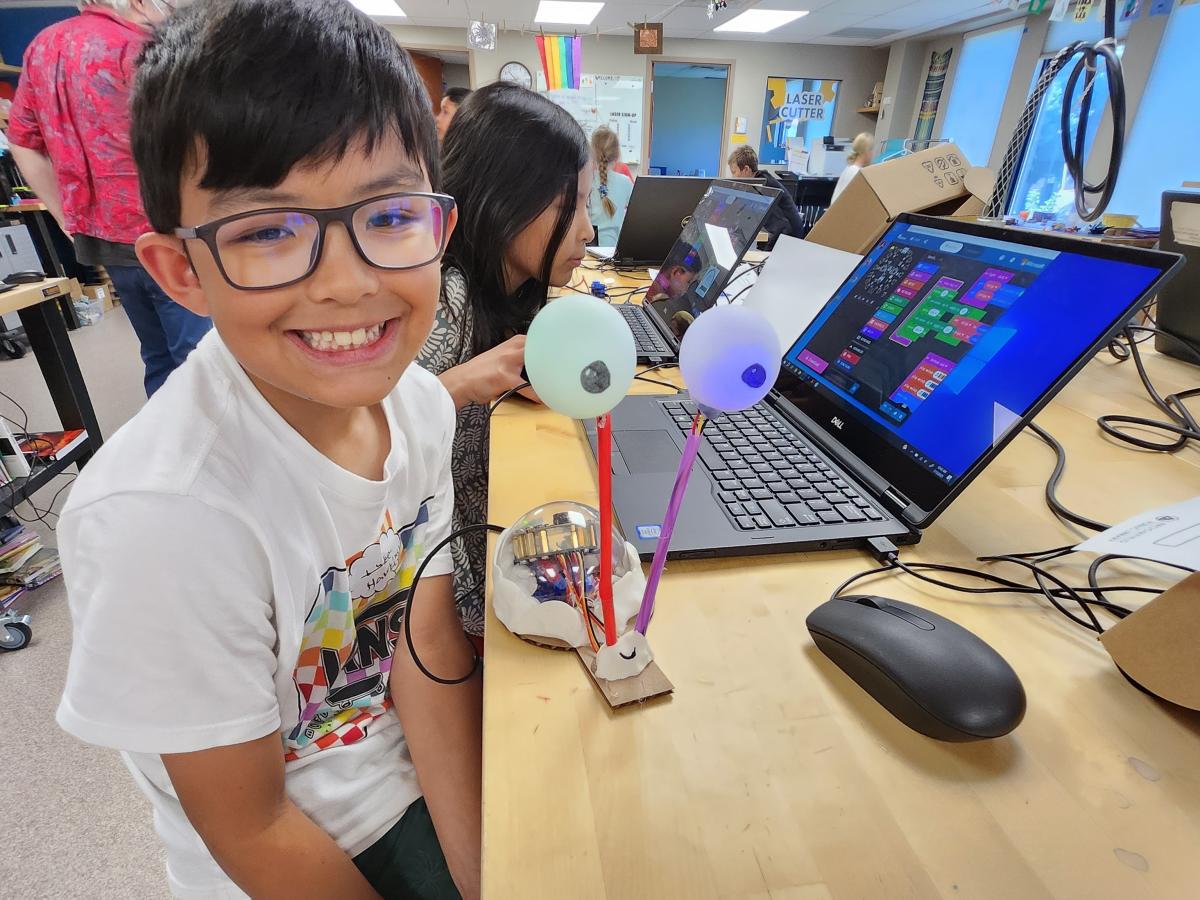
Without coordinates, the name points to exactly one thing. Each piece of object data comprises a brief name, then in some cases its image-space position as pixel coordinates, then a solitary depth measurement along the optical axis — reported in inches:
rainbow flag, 151.6
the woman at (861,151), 199.0
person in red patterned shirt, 58.0
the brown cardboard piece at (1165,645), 16.0
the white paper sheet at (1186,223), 39.5
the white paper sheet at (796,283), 36.2
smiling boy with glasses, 16.5
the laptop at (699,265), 45.7
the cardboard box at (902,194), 41.3
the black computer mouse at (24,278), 60.6
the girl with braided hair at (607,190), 115.9
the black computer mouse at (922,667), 15.1
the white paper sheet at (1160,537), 18.5
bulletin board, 241.2
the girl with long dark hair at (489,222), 37.7
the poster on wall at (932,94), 231.1
